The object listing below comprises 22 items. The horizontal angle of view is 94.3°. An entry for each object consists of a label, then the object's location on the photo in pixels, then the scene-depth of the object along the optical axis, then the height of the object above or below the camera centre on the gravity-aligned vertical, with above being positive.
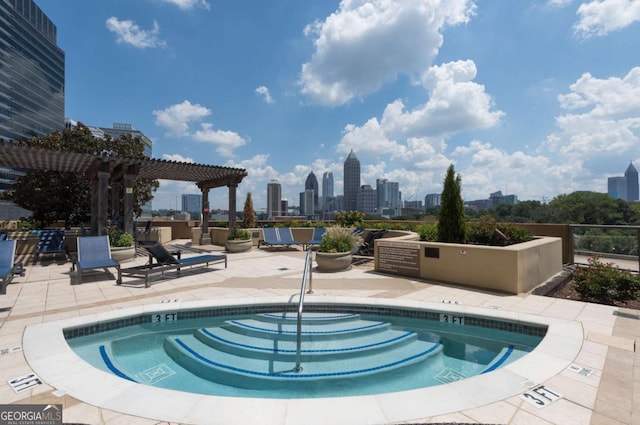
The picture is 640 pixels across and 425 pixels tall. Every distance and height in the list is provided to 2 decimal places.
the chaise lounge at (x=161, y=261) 7.50 -1.22
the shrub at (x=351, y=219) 13.99 -0.30
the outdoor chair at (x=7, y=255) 6.18 -0.82
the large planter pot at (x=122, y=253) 9.82 -1.28
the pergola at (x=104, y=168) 10.04 +1.99
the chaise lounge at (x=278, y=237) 13.25 -1.08
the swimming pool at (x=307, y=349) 3.33 -1.88
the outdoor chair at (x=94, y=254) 7.09 -1.00
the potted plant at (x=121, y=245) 9.87 -1.05
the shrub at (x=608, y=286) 5.57 -1.44
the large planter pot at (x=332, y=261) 8.52 -1.38
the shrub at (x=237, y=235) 13.13 -0.95
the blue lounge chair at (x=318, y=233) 13.29 -0.92
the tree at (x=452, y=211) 8.07 +0.02
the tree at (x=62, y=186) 16.20 +1.62
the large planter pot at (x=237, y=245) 12.78 -1.36
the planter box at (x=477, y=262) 6.22 -1.21
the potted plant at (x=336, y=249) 8.53 -1.09
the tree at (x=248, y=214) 20.05 -0.03
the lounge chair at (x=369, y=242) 11.03 -1.11
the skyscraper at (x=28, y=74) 78.31 +41.91
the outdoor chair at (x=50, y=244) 10.15 -1.00
